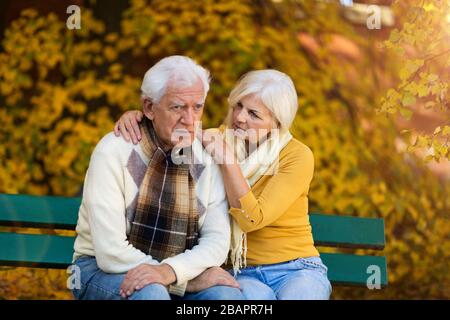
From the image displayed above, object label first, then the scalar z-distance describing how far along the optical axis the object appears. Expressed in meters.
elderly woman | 7.13
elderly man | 6.68
